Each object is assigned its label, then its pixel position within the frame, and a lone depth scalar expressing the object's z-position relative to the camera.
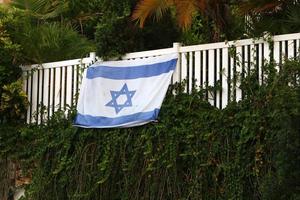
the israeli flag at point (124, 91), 17.22
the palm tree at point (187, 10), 16.86
